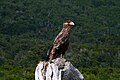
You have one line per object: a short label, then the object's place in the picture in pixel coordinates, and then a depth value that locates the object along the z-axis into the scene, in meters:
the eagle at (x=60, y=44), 17.55
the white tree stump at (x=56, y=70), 16.98
